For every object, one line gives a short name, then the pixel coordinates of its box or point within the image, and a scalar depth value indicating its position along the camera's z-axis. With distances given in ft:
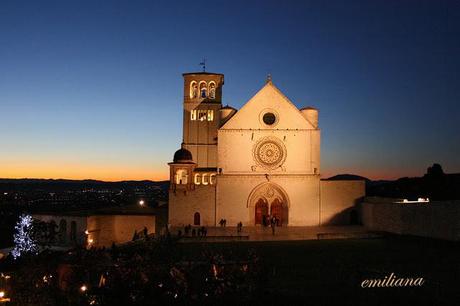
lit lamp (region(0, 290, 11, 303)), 50.88
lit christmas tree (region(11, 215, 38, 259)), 116.33
